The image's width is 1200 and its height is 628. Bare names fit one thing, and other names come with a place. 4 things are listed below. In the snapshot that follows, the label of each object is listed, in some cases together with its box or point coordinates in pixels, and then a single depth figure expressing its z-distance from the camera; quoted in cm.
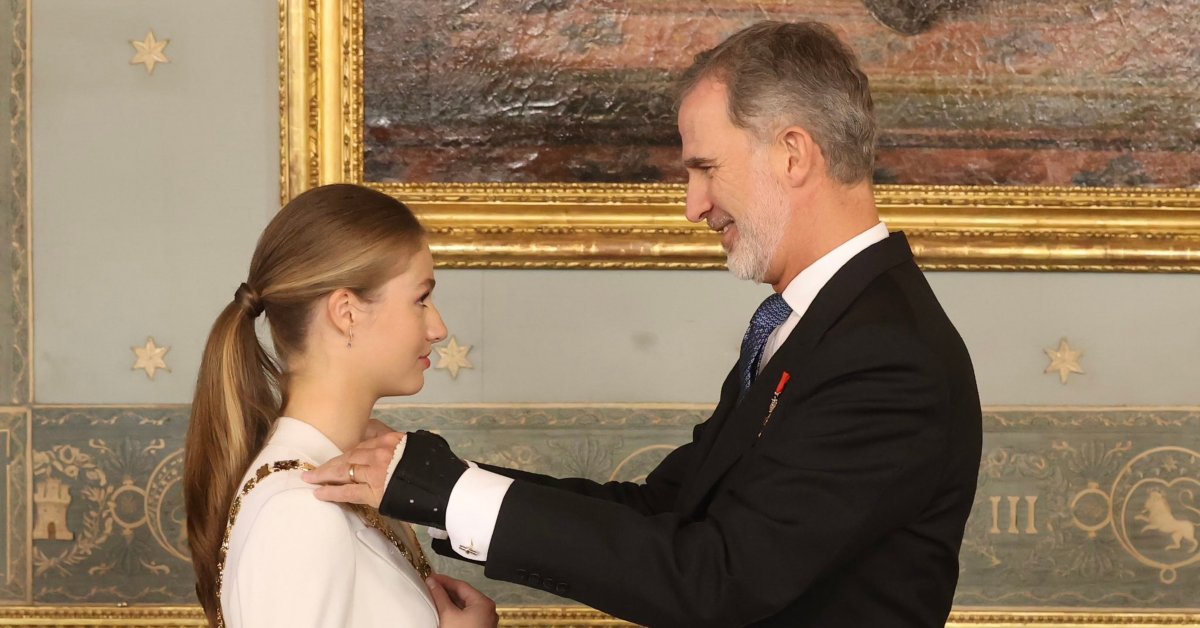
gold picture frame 332
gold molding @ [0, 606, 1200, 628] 335
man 244
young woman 253
